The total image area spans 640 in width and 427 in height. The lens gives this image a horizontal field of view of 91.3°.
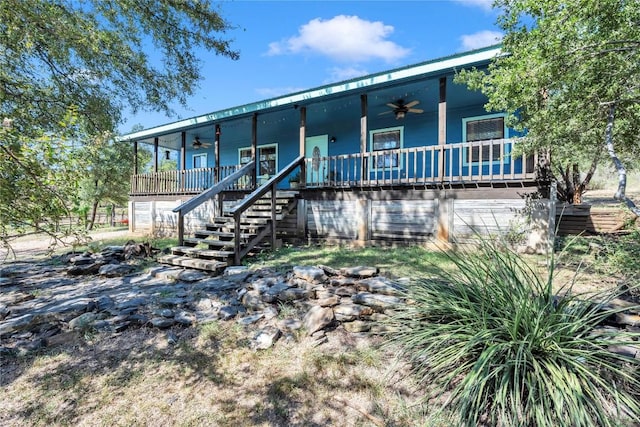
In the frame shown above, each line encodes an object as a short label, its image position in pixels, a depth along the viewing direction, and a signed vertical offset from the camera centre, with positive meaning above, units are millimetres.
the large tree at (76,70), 2541 +2789
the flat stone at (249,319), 3383 -1180
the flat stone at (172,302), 3988 -1154
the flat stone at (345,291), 3734 -970
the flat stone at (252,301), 3742 -1090
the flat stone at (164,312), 3617 -1182
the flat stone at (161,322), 3371 -1204
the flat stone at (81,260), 6613 -1035
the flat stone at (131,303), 3950 -1184
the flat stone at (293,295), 3826 -1023
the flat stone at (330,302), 3443 -1004
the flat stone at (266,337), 2930 -1216
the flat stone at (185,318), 3449 -1196
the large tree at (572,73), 3371 +1673
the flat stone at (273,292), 3830 -1005
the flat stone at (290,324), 3180 -1166
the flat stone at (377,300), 3221 -941
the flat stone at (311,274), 4285 -872
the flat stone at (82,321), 3357 -1199
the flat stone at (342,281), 4047 -914
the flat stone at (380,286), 3529 -870
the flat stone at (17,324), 3292 -1211
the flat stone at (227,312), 3572 -1171
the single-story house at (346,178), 6363 +1039
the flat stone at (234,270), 5227 -988
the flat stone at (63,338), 3094 -1271
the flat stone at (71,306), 3743 -1172
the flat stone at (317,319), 3092 -1090
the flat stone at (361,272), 4250 -829
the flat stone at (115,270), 5758 -1091
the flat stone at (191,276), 5148 -1081
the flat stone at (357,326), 3078 -1140
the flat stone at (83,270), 5980 -1107
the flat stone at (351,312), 3209 -1044
